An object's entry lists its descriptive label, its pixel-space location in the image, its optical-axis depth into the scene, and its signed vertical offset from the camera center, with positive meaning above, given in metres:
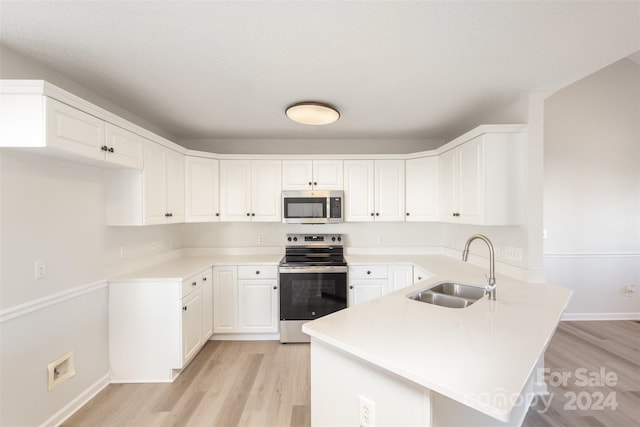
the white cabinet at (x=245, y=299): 2.91 -0.99
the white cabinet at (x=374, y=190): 3.24 +0.31
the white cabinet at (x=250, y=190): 3.19 +0.31
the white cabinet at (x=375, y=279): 2.99 -0.78
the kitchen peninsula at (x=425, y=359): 0.86 -0.56
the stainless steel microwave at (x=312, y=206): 3.14 +0.10
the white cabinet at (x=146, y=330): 2.17 -1.01
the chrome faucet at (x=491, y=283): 1.59 -0.45
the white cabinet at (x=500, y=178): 2.14 +0.30
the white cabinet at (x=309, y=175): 3.22 +0.50
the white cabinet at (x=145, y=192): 2.20 +0.20
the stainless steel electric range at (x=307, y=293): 2.87 -0.91
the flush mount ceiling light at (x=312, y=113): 2.22 +0.92
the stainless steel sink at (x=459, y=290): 1.97 -0.62
